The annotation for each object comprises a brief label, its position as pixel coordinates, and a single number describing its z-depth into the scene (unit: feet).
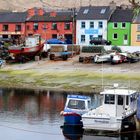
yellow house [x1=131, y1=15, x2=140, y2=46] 388.37
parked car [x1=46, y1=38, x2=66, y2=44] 384.90
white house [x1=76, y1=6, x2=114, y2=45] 404.16
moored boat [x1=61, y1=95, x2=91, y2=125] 187.11
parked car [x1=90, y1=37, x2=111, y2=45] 390.62
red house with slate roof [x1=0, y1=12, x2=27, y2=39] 428.15
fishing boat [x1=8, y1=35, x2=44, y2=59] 353.31
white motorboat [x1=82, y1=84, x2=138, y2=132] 178.81
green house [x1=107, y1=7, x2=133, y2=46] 394.93
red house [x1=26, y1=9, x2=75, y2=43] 414.21
